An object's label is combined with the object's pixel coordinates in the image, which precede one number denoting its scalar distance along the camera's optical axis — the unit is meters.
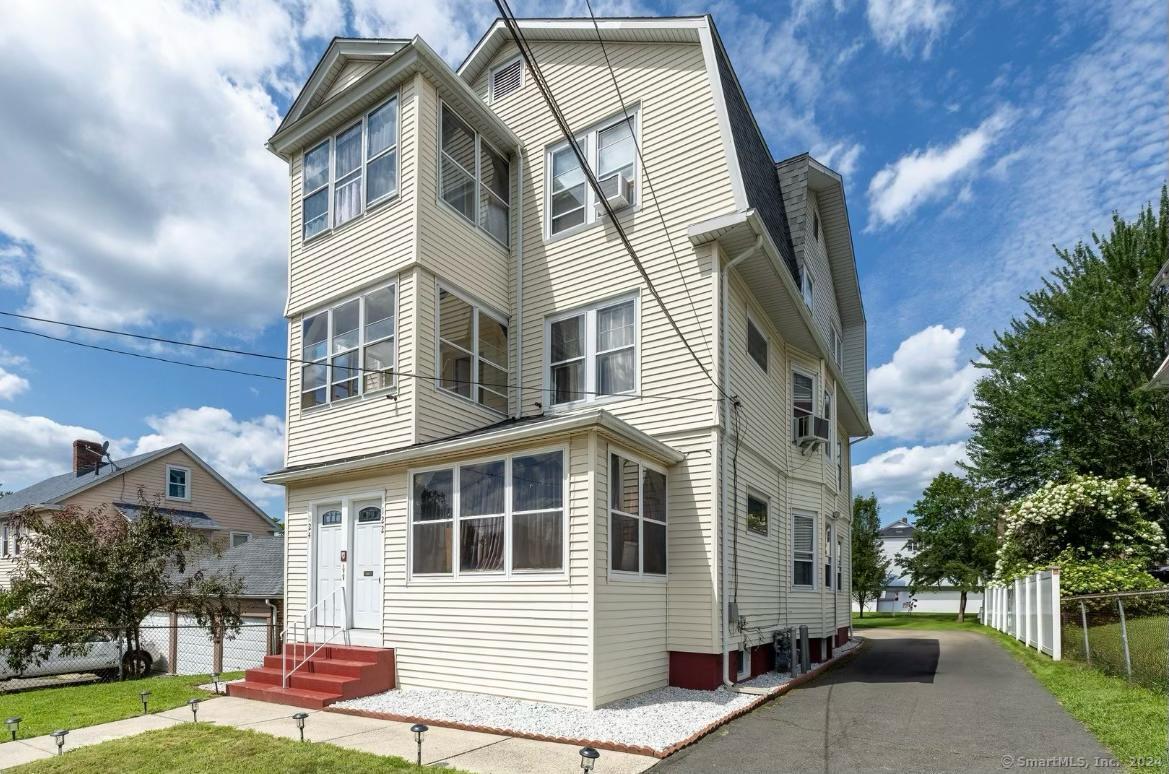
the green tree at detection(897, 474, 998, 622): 32.47
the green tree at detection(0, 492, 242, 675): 14.09
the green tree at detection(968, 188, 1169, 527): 23.91
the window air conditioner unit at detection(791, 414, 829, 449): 14.22
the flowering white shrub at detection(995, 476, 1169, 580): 19.03
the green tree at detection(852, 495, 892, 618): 35.88
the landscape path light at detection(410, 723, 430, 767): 6.41
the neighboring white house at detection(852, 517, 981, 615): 48.88
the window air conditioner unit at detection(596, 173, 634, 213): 11.95
